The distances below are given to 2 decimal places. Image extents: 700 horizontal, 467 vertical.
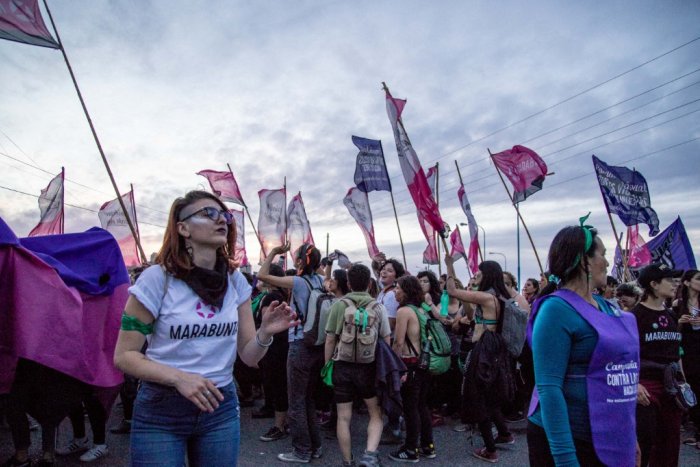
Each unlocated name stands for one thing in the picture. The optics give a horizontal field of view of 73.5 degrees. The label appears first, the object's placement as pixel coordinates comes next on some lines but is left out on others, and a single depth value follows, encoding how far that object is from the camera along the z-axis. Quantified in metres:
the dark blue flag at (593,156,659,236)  10.92
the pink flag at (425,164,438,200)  13.20
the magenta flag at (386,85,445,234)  7.44
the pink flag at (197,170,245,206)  13.23
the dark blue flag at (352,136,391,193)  11.85
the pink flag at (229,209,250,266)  16.19
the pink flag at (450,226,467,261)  15.53
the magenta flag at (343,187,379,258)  12.72
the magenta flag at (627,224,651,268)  12.45
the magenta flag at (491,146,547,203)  11.16
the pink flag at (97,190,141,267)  11.45
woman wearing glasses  2.06
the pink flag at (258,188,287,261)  12.22
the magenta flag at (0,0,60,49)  5.97
